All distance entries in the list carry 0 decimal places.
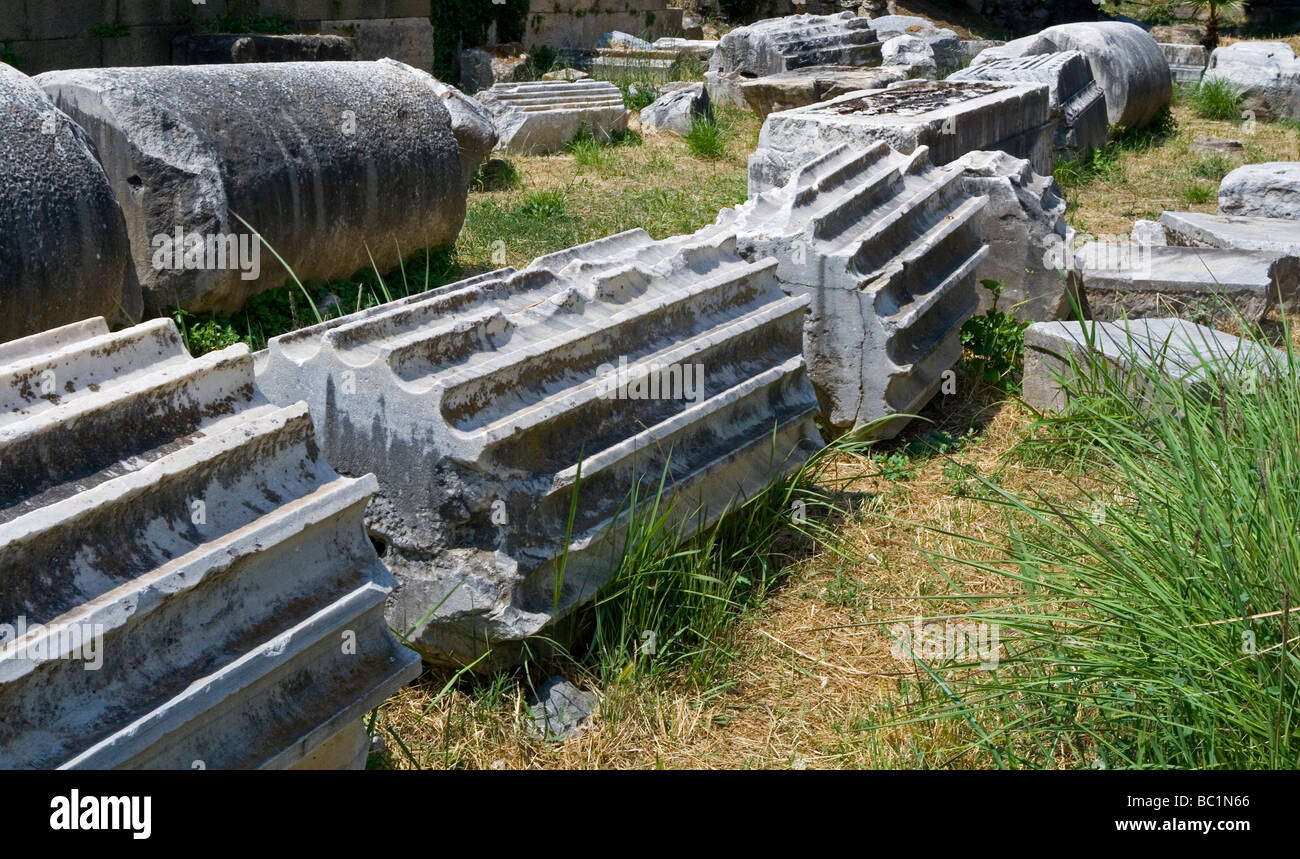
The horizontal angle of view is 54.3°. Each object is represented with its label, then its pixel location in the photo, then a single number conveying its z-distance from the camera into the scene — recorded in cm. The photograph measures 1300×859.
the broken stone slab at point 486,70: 1364
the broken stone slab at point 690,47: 1474
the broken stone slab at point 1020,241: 563
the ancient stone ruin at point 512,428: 285
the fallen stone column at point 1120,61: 1098
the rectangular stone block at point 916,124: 626
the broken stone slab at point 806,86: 1159
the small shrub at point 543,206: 800
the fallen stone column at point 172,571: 197
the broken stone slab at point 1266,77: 1235
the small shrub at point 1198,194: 891
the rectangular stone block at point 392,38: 1164
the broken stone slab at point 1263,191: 729
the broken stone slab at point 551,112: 1027
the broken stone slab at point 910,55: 1402
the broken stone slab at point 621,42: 1636
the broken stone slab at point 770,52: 1271
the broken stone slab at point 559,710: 294
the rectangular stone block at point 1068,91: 977
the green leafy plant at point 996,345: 529
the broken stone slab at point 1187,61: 1411
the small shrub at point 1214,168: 973
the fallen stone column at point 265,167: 516
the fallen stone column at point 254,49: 925
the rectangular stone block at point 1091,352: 456
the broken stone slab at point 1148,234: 649
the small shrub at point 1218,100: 1237
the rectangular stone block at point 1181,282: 547
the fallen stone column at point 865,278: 433
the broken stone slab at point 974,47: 1642
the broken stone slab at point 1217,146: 1068
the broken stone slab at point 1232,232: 610
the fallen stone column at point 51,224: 411
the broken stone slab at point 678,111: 1115
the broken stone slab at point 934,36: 1508
